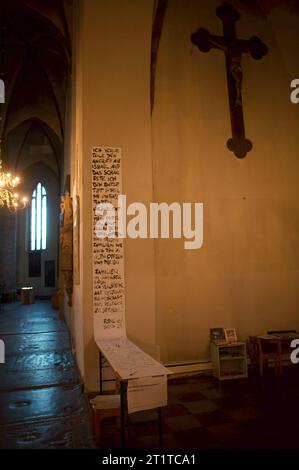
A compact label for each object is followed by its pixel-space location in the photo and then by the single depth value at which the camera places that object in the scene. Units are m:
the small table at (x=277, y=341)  4.66
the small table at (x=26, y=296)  13.62
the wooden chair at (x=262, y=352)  4.66
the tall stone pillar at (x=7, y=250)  14.22
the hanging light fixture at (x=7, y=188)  6.61
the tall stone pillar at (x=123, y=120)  4.23
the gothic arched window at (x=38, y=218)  16.02
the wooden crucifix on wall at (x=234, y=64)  5.41
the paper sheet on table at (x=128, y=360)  2.68
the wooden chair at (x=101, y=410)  2.85
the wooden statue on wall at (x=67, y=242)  5.47
